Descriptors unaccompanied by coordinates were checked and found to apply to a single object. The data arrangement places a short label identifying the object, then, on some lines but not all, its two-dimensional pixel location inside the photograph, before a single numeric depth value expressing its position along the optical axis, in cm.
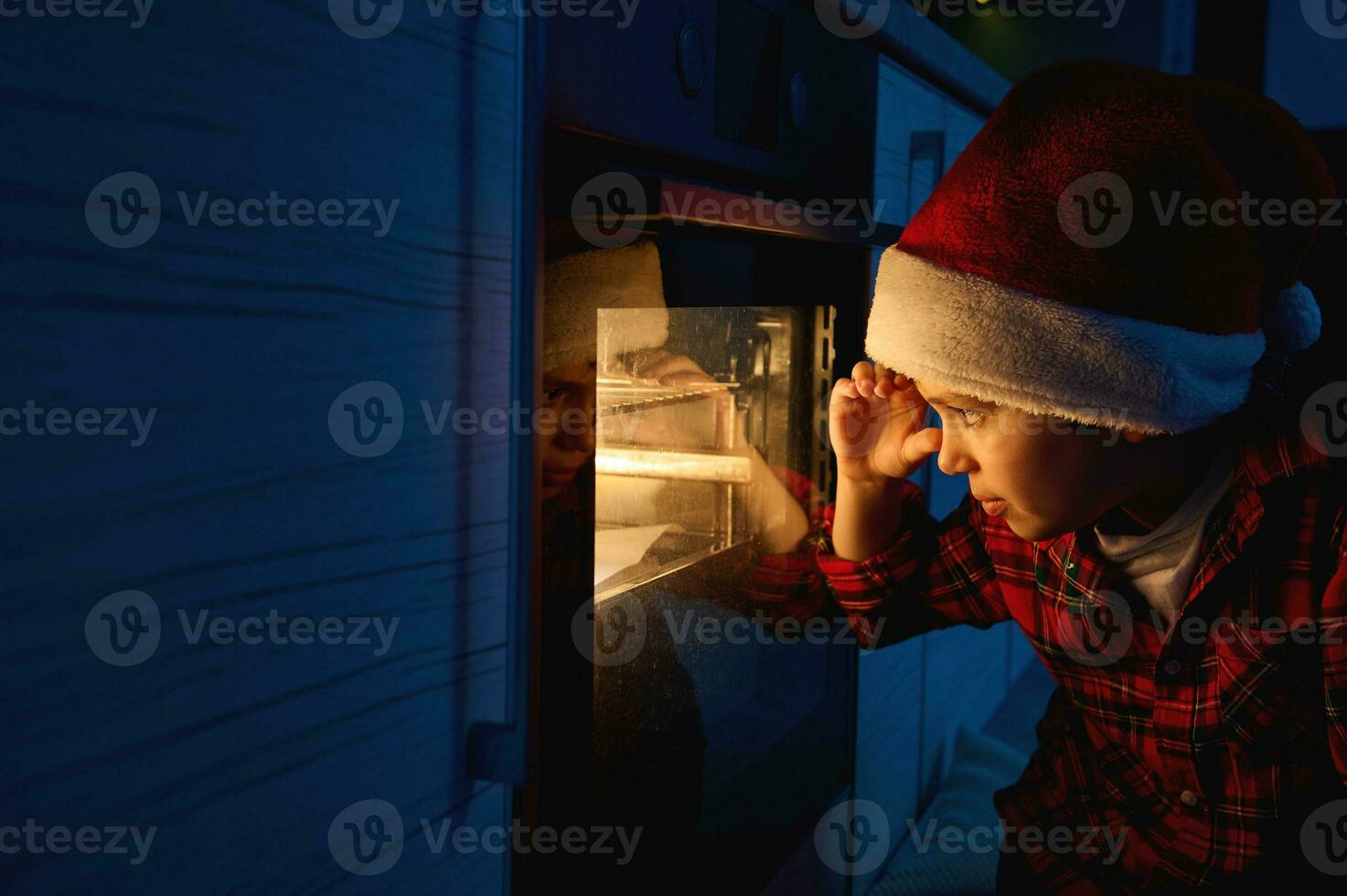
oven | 69
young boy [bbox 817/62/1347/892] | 70
